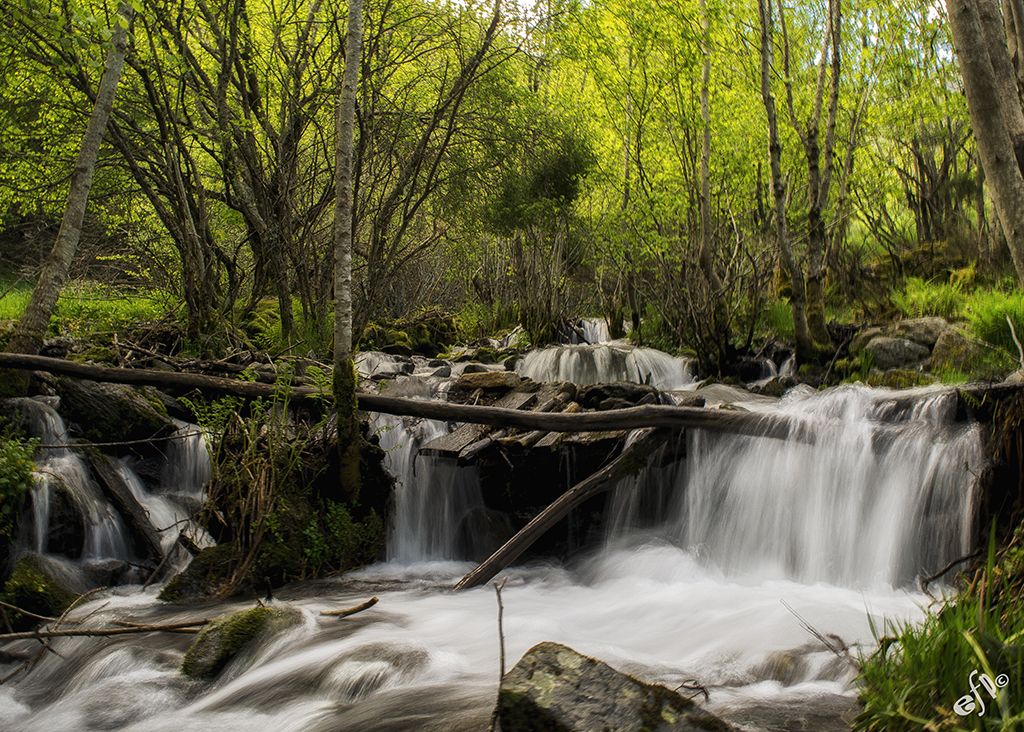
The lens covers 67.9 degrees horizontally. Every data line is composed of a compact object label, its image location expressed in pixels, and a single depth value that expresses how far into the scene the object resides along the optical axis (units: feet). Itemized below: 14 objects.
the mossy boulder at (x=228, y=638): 16.38
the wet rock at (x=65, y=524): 21.68
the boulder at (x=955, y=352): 28.27
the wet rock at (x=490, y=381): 31.57
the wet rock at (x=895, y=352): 33.73
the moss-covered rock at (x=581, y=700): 10.05
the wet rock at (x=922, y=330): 34.55
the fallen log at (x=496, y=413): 22.95
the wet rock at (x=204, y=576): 20.98
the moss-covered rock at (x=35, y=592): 18.98
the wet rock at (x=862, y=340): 36.26
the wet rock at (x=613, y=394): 28.81
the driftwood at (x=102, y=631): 14.69
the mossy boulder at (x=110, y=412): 25.34
